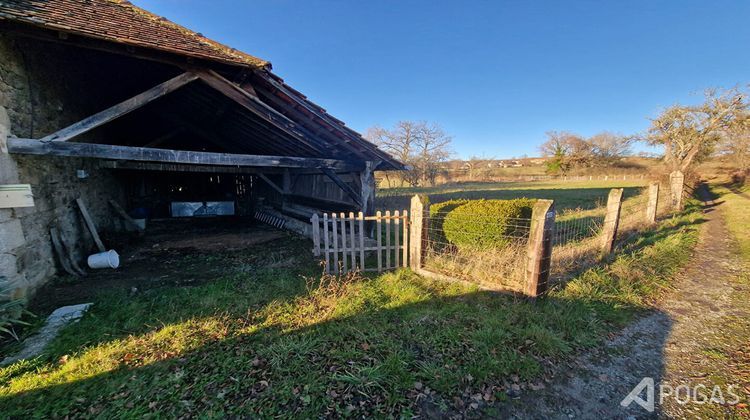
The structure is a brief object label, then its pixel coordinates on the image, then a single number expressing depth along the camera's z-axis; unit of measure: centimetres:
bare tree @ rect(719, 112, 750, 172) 1877
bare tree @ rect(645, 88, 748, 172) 1905
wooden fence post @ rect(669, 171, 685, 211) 1223
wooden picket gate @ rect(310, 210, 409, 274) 523
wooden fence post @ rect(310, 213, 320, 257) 561
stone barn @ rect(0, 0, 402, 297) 380
